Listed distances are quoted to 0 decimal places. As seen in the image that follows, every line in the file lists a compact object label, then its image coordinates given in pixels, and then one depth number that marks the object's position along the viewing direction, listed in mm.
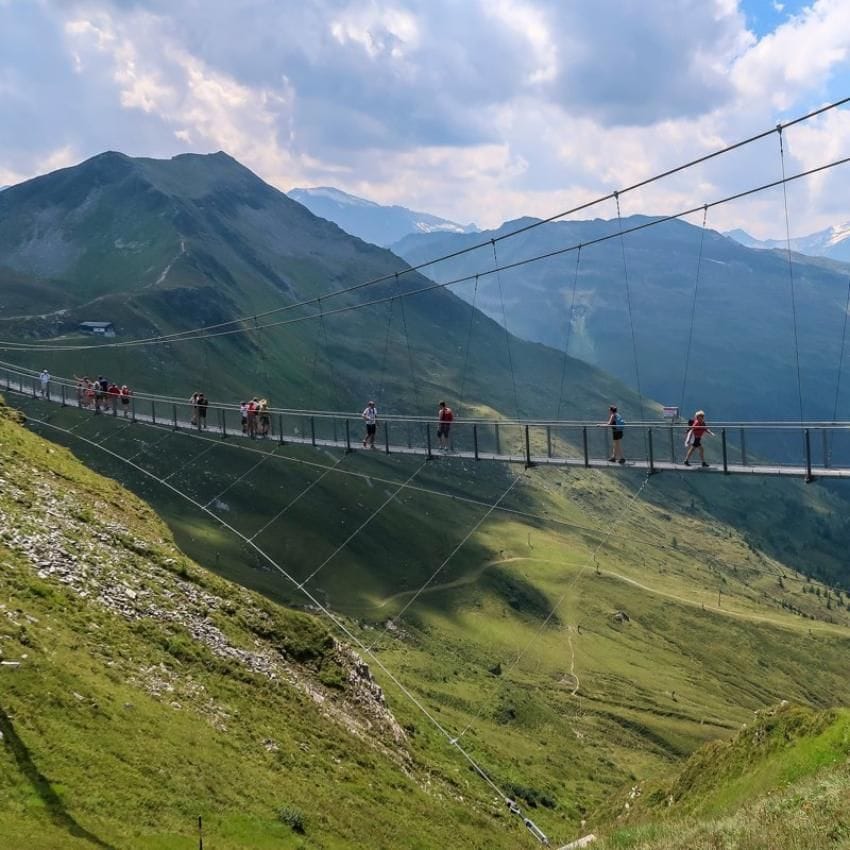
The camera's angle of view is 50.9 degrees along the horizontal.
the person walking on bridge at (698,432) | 27681
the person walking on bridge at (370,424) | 36938
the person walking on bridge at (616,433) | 30011
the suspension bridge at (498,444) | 25250
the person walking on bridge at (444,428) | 35797
